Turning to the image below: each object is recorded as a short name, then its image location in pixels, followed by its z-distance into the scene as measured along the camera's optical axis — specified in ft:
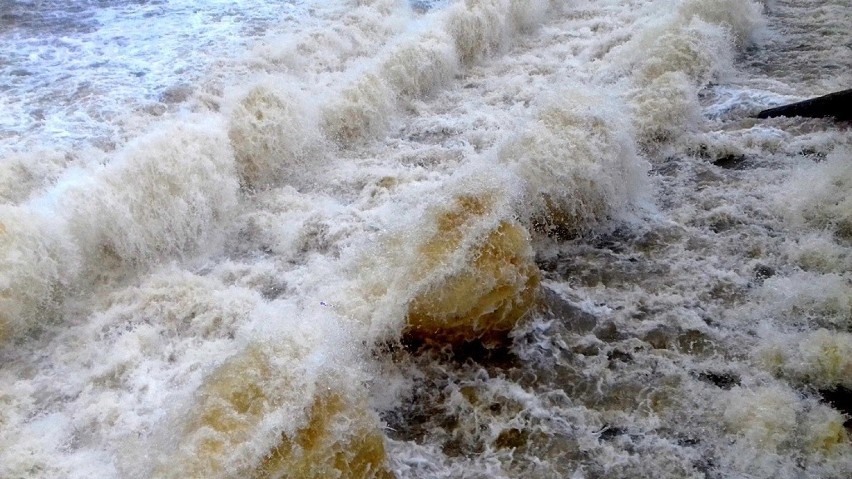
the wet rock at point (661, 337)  14.17
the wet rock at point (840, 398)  12.19
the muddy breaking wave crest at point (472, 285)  14.32
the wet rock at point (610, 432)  12.13
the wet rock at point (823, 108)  22.25
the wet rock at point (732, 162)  20.94
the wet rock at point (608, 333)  14.56
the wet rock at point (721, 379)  12.94
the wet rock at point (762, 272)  15.79
